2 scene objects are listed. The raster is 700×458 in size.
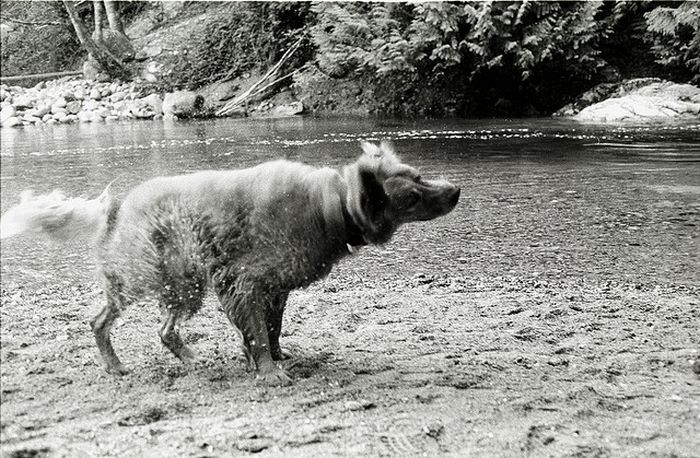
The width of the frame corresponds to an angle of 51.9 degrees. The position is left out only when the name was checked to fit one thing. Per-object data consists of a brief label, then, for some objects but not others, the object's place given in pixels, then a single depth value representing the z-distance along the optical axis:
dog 2.81
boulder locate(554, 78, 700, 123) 11.16
